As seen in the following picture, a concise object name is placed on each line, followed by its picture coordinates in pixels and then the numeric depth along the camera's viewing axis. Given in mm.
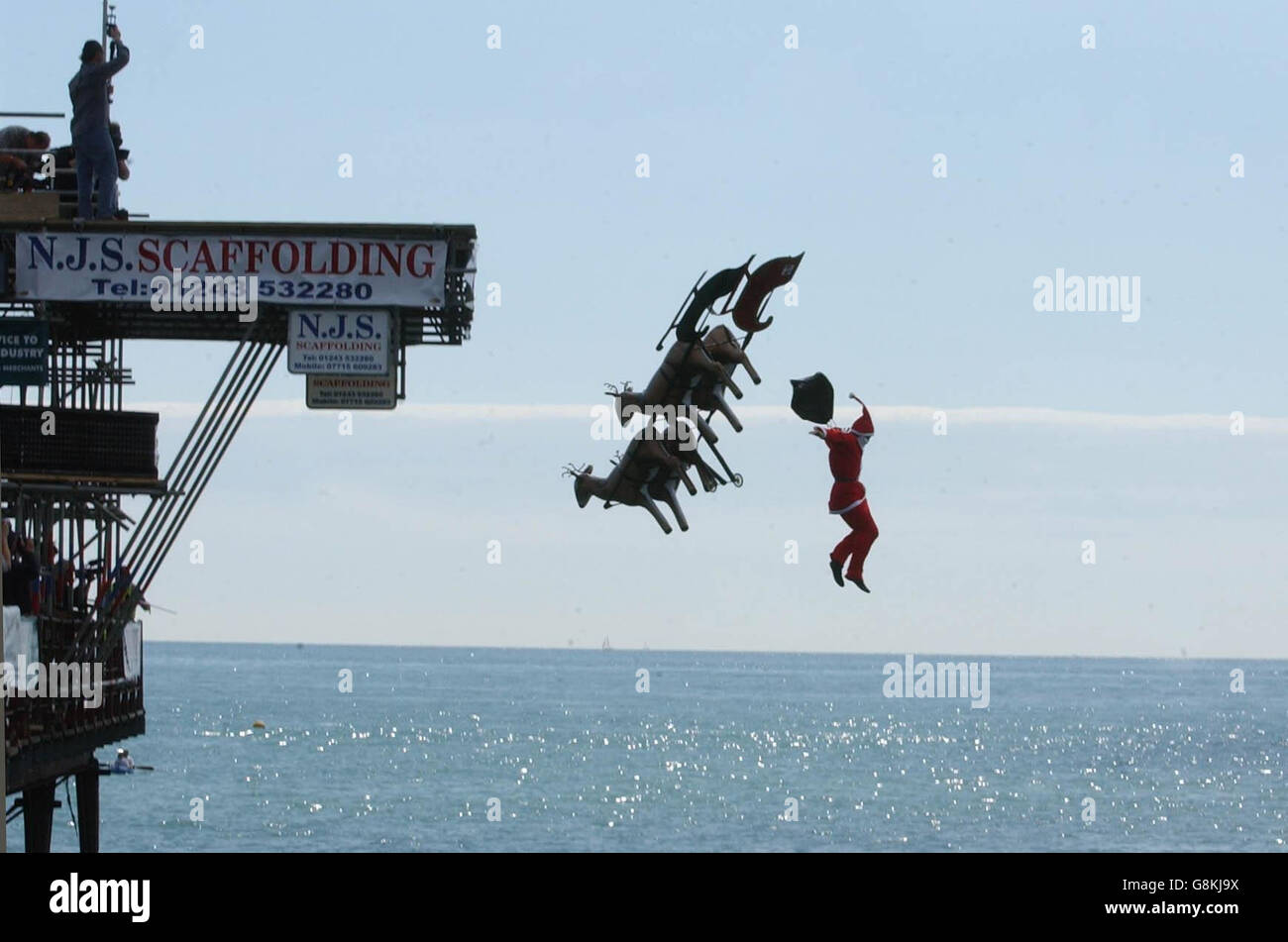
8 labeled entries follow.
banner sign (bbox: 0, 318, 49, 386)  34062
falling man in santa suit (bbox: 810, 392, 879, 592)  20172
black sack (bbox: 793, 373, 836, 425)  19953
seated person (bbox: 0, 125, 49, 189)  36625
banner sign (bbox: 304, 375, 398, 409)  33281
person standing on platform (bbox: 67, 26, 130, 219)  32375
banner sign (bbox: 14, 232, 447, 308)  33719
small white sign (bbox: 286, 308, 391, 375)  33438
